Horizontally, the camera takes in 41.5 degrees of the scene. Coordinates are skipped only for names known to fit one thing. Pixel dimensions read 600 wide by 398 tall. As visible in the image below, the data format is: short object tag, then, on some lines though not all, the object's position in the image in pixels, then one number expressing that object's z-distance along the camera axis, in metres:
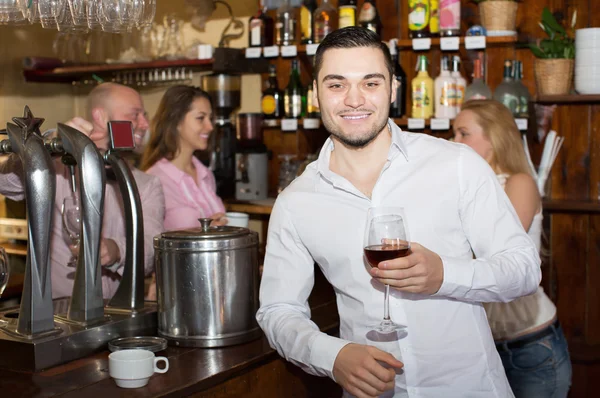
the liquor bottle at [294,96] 4.61
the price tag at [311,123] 4.51
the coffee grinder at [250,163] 4.71
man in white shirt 1.83
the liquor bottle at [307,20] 4.50
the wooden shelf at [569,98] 3.77
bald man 2.43
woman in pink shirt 3.71
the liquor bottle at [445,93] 3.98
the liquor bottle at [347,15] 4.29
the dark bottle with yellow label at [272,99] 4.72
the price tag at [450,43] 3.96
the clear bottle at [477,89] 3.94
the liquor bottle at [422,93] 4.07
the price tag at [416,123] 4.07
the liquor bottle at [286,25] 4.61
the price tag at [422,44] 4.06
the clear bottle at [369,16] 4.34
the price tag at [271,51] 4.58
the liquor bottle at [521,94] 3.90
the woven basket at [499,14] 3.84
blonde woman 2.65
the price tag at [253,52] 4.62
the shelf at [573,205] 3.81
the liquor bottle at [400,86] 4.26
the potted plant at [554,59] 3.82
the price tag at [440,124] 3.97
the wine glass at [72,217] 2.06
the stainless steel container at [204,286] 2.06
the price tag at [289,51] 4.52
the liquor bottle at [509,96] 3.91
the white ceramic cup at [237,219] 3.02
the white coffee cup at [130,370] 1.76
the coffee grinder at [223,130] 4.82
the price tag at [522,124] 3.79
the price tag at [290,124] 4.55
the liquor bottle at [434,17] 4.09
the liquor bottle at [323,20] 4.48
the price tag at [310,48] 4.43
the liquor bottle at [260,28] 4.69
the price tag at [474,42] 3.87
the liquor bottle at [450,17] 3.99
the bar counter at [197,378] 1.74
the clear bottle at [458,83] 3.99
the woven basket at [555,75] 3.82
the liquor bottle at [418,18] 4.07
